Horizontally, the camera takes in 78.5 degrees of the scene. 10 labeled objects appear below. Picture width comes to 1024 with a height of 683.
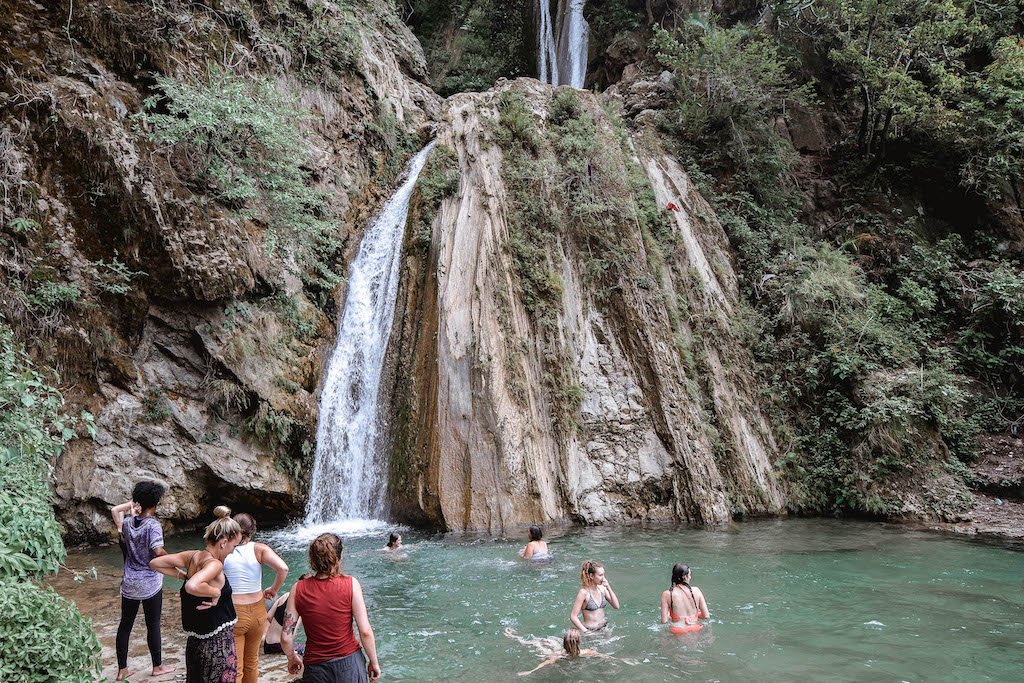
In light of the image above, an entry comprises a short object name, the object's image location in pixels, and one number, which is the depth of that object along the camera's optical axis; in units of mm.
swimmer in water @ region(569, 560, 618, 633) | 7055
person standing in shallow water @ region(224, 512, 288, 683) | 4621
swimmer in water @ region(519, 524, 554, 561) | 9766
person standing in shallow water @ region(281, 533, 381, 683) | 3814
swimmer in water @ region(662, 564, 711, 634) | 7191
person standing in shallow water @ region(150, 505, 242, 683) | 4117
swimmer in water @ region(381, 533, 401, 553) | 10070
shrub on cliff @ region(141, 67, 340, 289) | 12742
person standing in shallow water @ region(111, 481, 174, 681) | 5078
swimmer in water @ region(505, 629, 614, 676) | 6402
